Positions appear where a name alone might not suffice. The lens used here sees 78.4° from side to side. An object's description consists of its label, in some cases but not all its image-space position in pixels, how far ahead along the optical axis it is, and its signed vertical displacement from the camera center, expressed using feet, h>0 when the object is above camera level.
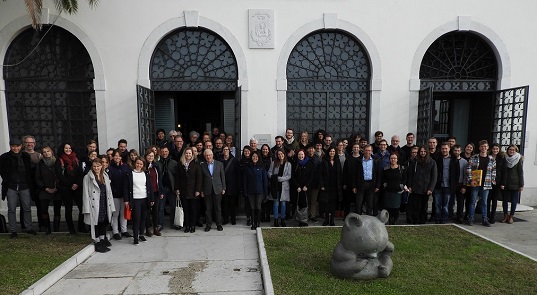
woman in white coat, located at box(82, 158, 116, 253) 19.75 -4.68
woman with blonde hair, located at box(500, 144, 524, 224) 25.26 -3.71
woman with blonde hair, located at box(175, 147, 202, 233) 23.17 -3.86
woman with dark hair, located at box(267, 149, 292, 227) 24.36 -4.14
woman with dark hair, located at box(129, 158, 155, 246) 20.88 -4.34
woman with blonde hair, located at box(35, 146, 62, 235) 22.30 -3.93
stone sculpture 15.08 -5.84
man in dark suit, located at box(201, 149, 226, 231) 23.57 -4.44
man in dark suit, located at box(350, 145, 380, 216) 24.28 -3.94
